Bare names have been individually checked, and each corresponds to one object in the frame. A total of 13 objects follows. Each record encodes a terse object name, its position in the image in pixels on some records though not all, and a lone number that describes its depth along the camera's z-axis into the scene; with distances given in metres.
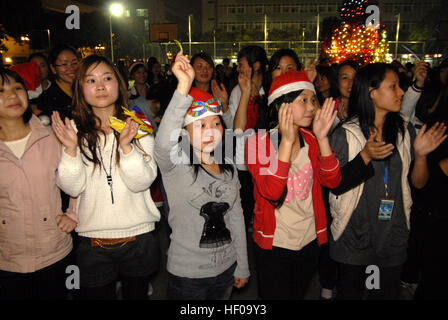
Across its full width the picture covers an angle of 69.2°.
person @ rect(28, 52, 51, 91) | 5.19
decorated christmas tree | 17.27
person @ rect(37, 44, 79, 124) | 3.40
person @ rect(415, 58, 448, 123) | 4.05
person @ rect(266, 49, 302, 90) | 3.98
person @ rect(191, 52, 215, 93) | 4.47
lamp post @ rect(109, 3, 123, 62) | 14.89
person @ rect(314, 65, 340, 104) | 4.71
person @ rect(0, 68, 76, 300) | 2.23
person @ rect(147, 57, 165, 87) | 8.91
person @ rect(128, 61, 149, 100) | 6.38
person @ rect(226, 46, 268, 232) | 3.72
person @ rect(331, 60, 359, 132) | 3.94
